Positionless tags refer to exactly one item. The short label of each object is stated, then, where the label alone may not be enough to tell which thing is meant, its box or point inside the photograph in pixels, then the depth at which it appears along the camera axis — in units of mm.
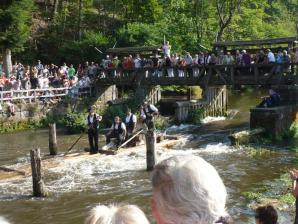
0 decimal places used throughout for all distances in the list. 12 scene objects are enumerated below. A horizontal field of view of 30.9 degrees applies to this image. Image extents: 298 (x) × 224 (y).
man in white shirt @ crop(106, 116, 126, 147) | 17438
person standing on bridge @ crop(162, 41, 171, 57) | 27750
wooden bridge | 22703
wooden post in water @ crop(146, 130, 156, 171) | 14961
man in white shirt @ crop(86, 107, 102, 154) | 17328
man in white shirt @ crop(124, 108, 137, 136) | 17797
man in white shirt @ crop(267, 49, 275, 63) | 22938
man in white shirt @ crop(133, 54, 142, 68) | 27781
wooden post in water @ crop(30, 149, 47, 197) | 12953
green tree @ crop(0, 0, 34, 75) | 30188
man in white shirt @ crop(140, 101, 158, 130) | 18773
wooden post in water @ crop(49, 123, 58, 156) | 18172
